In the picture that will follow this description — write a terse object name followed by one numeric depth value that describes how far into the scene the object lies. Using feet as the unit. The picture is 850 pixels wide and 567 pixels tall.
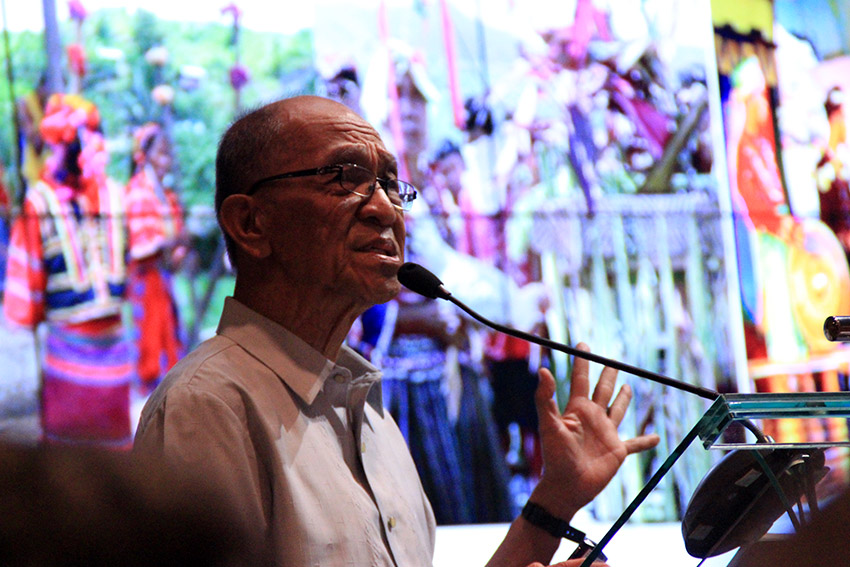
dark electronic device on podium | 7.41
